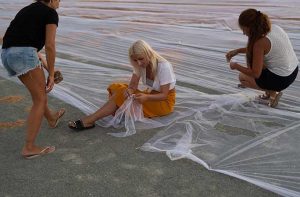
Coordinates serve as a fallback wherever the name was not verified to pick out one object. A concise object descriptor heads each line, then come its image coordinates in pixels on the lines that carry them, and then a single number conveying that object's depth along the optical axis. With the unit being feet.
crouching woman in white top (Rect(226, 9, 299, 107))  11.57
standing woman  9.51
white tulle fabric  9.55
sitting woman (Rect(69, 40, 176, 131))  11.61
